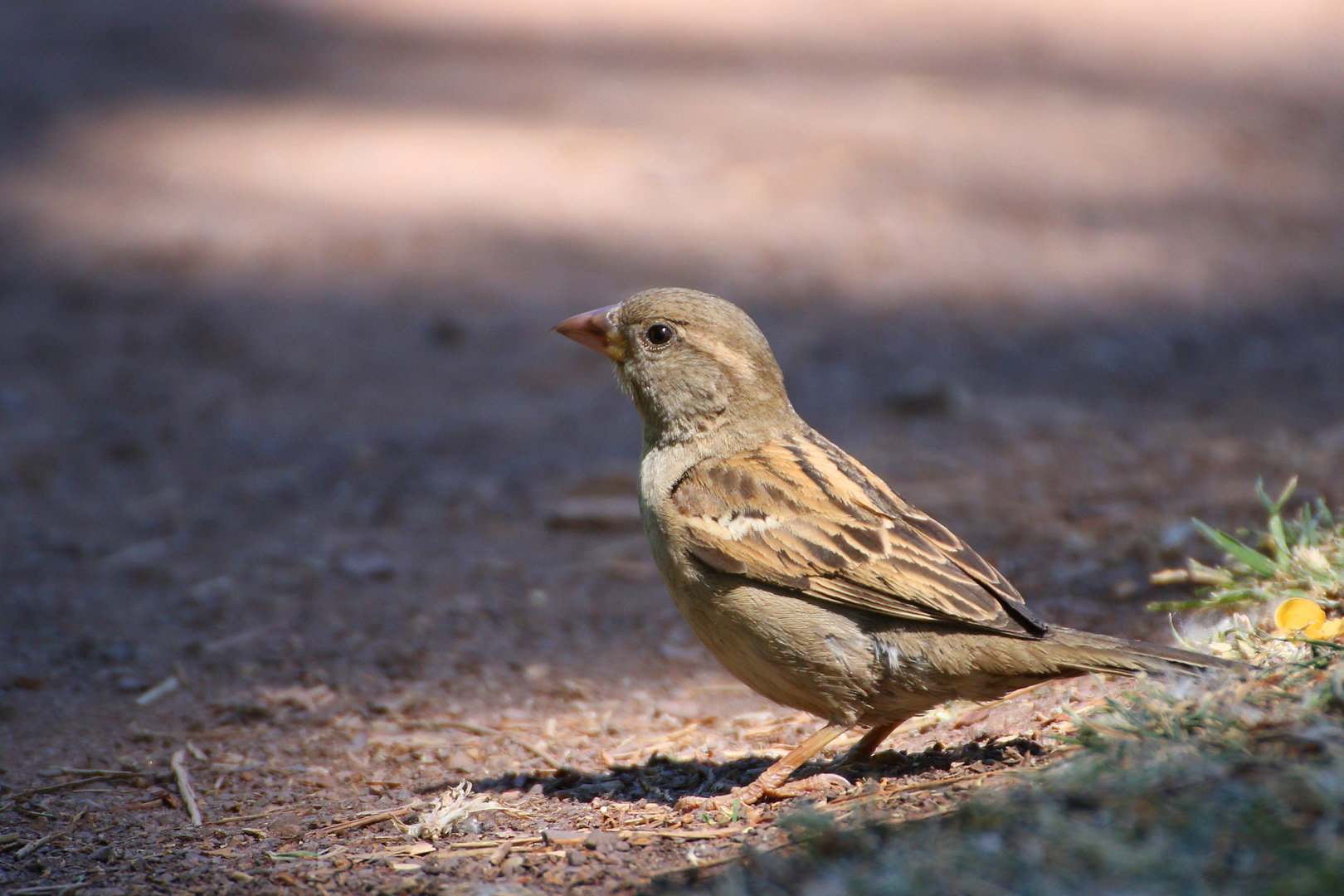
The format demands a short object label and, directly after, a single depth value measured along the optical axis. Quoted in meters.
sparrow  6.85
